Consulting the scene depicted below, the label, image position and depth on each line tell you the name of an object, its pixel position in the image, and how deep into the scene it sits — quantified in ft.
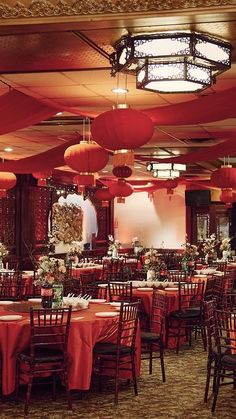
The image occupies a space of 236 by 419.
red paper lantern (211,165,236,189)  30.71
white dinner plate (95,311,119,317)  20.38
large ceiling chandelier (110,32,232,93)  12.72
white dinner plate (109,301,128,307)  22.93
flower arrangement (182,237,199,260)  37.37
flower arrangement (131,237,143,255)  57.16
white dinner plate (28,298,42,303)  24.54
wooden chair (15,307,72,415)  18.76
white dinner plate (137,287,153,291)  28.09
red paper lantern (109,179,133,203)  40.75
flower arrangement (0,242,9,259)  39.11
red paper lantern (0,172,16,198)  34.63
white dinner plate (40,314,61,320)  19.88
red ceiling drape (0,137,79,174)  29.66
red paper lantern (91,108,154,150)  15.72
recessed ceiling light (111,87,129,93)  23.31
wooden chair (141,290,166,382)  22.44
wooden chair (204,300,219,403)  19.58
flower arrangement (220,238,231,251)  48.88
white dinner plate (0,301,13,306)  23.56
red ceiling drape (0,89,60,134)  22.02
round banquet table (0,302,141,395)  19.40
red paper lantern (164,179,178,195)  49.93
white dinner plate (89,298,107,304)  24.09
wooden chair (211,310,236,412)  18.57
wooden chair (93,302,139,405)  20.10
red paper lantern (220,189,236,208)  41.48
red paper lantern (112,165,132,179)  31.81
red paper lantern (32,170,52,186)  38.75
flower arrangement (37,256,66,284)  21.48
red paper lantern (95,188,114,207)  53.31
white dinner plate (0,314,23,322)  19.62
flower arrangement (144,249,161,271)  31.24
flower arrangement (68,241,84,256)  42.52
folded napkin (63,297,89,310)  22.23
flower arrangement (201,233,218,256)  46.55
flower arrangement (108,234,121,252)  51.33
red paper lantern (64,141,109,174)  22.50
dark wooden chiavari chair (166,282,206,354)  27.61
